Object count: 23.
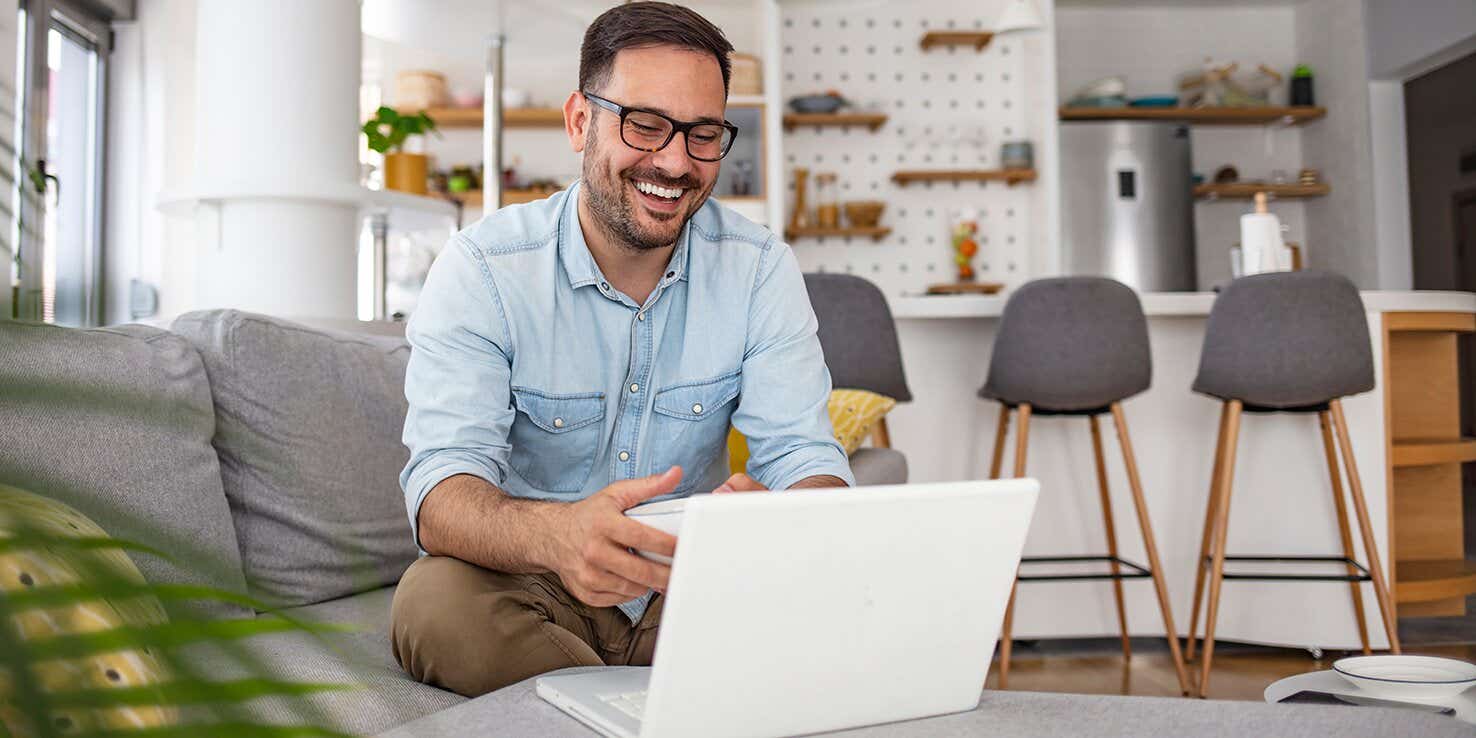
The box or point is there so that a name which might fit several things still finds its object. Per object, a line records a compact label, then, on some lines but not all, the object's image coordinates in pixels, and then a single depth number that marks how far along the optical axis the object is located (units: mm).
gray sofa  1294
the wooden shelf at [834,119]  5410
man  1342
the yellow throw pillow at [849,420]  2307
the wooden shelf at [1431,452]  3176
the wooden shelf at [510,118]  5676
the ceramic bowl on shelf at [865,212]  5477
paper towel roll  3158
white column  2467
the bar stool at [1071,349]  2812
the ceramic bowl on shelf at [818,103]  5418
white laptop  777
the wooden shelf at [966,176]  5391
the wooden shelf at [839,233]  5434
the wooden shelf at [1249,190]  5949
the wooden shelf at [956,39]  5418
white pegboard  5602
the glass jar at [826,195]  5527
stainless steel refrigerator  5500
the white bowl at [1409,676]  1115
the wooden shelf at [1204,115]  5910
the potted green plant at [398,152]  2969
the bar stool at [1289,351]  2787
